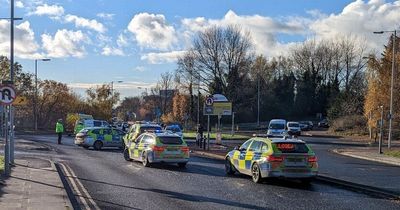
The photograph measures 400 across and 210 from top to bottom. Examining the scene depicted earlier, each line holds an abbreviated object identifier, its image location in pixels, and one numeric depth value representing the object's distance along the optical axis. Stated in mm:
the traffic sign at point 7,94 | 15922
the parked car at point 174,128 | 43247
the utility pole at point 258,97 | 92438
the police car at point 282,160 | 15688
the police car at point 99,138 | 33375
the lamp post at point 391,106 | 34353
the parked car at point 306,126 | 87294
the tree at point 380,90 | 50062
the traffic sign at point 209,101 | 31891
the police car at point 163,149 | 21188
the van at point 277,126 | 49416
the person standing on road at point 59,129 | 37312
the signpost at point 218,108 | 32125
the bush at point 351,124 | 68625
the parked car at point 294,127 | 62472
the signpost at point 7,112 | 15953
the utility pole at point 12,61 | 18359
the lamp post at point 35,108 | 66400
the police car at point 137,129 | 28833
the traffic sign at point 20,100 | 18634
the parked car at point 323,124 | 95300
